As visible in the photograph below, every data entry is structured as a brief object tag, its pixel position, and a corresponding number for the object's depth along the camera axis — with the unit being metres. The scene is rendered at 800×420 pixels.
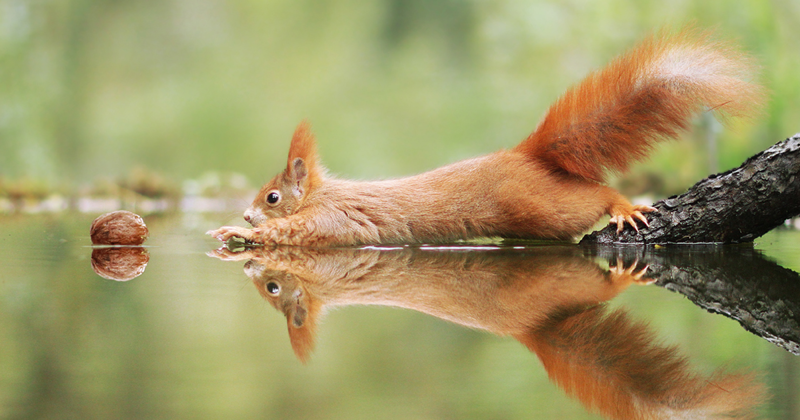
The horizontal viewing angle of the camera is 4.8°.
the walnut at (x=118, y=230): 6.37
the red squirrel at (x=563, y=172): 6.31
